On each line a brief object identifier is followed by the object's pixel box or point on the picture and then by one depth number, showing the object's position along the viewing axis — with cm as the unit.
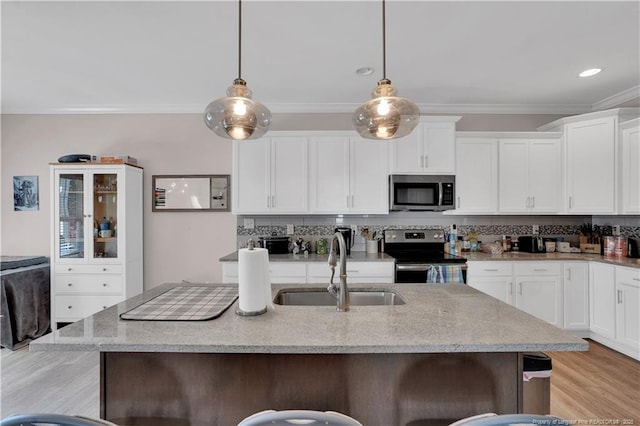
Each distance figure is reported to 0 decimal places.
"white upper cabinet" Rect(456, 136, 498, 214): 350
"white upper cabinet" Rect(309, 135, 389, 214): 341
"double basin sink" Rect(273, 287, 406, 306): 191
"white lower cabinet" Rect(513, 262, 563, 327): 321
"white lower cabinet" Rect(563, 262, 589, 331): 321
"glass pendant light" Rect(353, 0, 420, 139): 153
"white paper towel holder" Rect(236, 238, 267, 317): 138
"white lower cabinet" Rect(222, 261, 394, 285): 314
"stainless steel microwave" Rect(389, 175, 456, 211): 337
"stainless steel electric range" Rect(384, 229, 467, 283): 352
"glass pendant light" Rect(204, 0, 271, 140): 150
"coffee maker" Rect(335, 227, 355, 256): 352
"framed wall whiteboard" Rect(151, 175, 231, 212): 382
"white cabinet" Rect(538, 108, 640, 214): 316
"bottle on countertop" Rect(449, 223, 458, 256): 357
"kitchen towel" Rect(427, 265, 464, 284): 306
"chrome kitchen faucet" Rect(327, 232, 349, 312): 146
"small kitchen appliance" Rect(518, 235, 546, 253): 361
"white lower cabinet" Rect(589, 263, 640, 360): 278
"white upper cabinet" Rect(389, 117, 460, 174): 339
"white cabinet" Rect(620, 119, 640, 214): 302
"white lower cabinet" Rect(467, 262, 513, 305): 321
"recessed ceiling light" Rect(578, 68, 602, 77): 286
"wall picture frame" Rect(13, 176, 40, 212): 383
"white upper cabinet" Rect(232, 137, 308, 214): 341
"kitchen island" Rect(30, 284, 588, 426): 123
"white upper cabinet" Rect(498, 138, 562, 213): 351
